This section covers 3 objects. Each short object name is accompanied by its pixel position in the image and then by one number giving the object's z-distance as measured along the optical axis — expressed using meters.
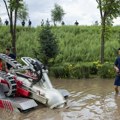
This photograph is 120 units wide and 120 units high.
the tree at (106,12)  22.47
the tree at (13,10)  23.41
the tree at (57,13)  49.31
